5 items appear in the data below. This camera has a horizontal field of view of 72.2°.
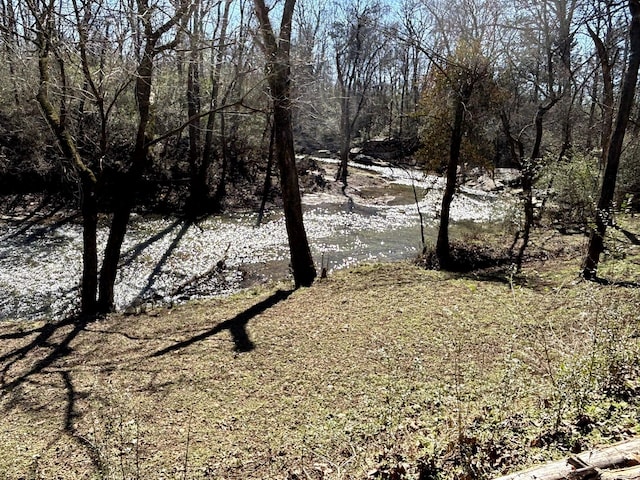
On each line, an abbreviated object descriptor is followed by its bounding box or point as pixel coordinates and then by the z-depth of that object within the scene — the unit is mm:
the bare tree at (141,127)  5828
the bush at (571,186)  10820
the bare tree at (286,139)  7281
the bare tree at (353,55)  25312
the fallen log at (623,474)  1934
